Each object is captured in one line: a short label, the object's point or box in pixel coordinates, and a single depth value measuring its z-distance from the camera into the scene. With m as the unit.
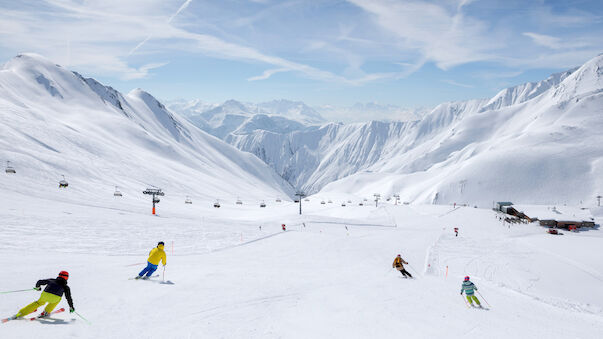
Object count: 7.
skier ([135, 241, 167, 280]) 17.47
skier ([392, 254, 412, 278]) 24.53
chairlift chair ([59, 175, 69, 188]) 59.12
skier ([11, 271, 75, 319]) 11.23
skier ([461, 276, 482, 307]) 17.59
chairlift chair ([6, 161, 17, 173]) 55.30
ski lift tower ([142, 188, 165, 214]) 61.88
